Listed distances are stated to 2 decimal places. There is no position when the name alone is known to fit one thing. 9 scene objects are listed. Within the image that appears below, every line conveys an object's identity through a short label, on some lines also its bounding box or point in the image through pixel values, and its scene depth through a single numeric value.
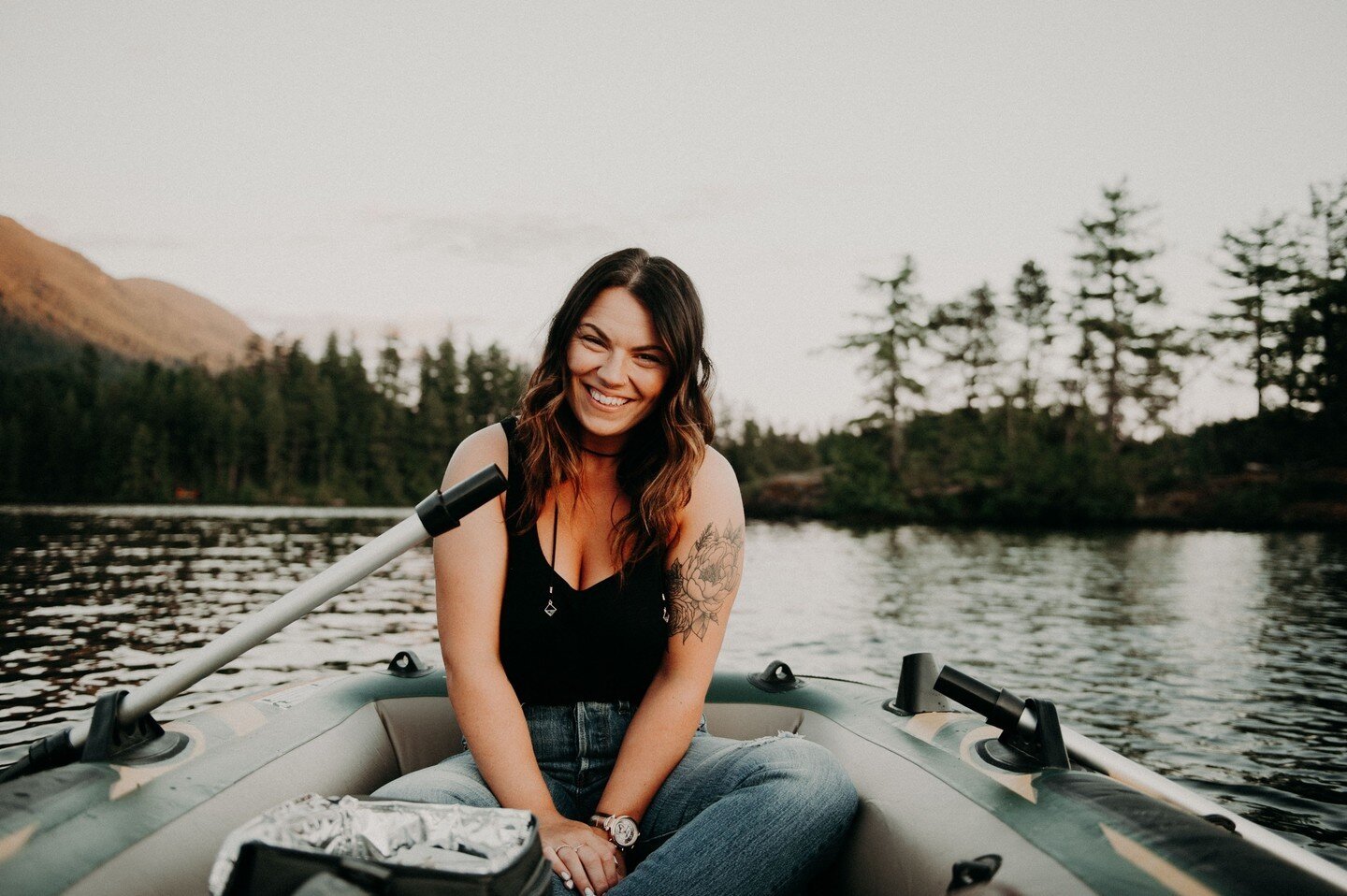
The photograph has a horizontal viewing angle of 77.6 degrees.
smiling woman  1.79
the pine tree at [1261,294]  33.84
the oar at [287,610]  1.60
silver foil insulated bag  1.18
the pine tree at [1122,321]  35.50
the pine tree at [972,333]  40.09
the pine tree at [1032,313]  39.16
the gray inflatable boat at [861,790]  1.35
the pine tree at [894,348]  38.84
